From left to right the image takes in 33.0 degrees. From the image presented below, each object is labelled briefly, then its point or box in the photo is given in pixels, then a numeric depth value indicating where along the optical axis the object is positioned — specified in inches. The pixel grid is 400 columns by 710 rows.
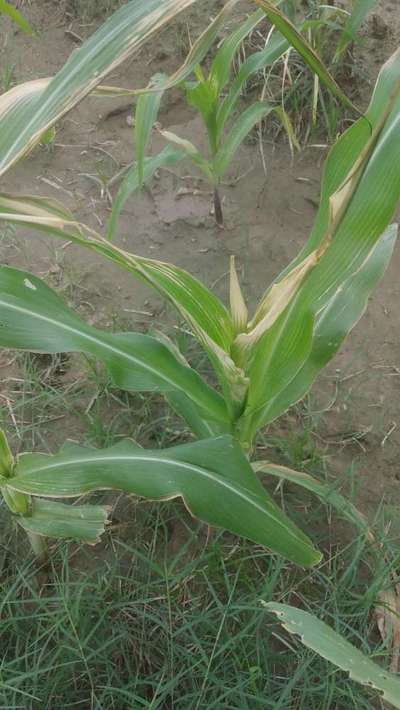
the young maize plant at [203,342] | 32.8
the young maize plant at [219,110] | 54.7
